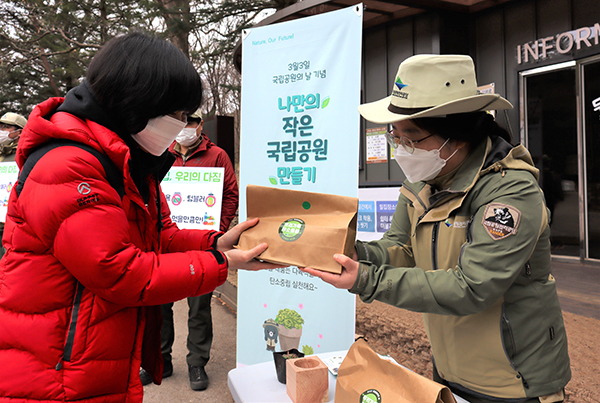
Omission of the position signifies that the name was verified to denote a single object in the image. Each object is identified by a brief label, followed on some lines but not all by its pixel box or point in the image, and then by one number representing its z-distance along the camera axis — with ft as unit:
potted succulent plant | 5.12
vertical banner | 8.81
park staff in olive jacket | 4.02
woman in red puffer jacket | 3.53
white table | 4.77
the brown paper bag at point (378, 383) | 3.45
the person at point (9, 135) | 14.99
